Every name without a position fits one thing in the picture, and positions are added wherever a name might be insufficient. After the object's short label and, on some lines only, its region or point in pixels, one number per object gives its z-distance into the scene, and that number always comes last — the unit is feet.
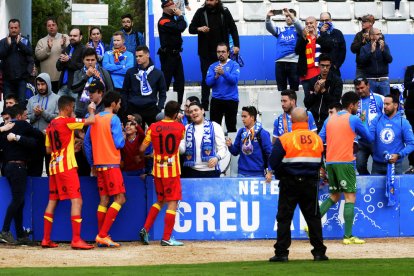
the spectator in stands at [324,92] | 64.39
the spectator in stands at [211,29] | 69.41
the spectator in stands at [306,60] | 70.38
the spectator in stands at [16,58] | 68.80
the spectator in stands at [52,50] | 70.18
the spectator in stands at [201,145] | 57.21
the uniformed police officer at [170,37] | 69.51
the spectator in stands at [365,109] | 62.18
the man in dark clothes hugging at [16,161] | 55.62
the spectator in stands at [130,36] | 73.46
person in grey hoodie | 60.03
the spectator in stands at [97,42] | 69.72
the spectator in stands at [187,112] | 59.24
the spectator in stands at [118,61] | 65.92
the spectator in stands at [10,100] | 60.08
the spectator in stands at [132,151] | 57.21
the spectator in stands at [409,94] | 68.54
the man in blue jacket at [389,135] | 59.00
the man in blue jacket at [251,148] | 58.39
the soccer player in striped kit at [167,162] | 54.54
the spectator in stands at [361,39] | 72.23
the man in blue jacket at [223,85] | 64.75
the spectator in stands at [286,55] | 72.69
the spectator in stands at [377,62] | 71.41
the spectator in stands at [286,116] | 59.41
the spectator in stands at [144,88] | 61.05
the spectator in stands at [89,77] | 61.31
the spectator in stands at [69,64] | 64.95
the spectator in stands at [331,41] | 71.77
